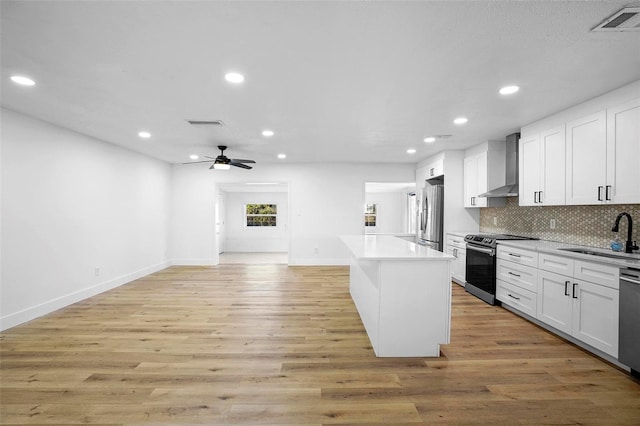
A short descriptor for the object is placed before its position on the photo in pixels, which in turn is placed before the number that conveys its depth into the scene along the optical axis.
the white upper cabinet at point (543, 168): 3.23
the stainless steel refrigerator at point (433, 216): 5.45
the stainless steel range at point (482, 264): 3.96
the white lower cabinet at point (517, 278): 3.27
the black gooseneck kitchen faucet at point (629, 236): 2.63
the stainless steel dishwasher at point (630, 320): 2.19
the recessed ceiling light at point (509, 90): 2.63
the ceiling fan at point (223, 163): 4.87
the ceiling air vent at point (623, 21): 1.62
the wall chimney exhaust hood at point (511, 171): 4.11
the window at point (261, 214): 10.12
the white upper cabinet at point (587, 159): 2.75
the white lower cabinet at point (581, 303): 2.40
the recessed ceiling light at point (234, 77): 2.39
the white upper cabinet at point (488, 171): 4.53
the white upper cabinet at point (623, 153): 2.46
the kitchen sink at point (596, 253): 2.51
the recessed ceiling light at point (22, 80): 2.46
